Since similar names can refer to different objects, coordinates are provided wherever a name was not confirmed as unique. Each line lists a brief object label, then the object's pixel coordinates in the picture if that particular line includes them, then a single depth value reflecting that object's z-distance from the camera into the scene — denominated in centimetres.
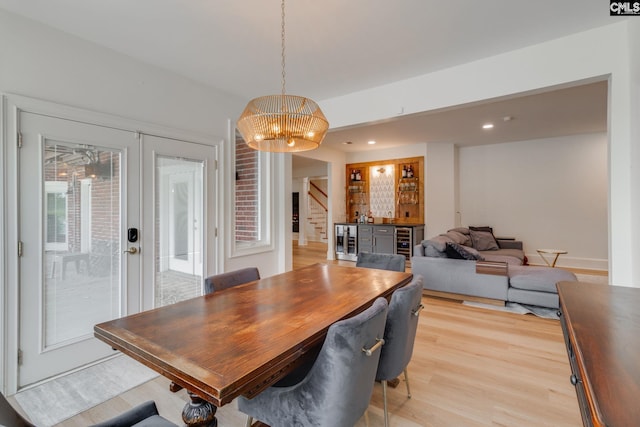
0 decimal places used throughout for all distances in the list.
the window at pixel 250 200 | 385
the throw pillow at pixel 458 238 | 506
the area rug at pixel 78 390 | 191
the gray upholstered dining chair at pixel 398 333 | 159
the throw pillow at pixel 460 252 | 409
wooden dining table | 101
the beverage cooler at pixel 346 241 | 730
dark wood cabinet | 64
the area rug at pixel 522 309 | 349
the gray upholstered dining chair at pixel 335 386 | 113
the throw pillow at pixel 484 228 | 652
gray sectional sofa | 358
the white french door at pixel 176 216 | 290
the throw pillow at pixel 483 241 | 588
